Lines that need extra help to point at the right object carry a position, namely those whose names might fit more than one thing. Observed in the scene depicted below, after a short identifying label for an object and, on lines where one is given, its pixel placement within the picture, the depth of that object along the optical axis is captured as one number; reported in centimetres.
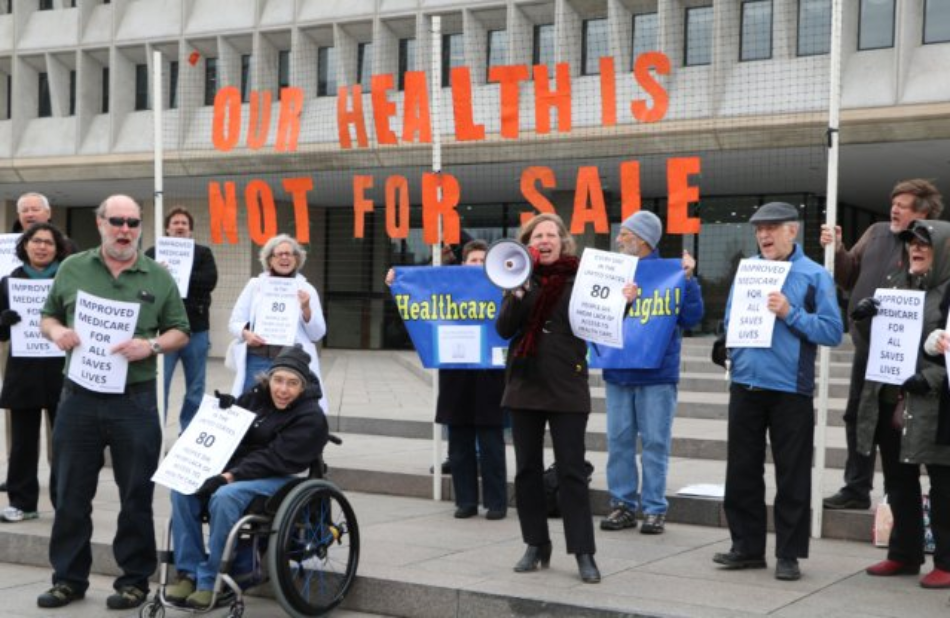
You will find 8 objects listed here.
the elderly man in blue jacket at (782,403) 632
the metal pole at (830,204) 726
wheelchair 567
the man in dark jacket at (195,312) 959
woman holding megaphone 628
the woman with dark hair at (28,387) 801
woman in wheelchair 586
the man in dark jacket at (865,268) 677
